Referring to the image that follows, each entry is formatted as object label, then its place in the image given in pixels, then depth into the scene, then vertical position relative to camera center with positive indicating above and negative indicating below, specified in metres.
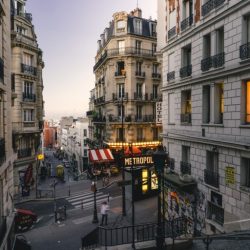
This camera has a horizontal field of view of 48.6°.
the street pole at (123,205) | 21.03 -6.87
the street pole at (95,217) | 19.74 -7.25
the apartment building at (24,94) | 29.89 +2.65
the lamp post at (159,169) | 8.77 -1.74
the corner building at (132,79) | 40.47 +5.48
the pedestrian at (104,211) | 18.91 -6.51
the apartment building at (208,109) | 12.07 +0.31
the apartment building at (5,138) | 11.78 -1.02
